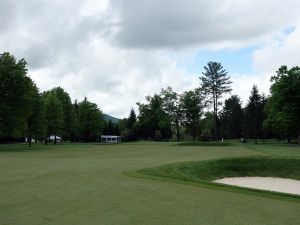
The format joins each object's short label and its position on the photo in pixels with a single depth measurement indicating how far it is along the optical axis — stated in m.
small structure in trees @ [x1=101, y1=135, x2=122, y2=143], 101.78
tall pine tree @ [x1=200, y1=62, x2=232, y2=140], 75.52
